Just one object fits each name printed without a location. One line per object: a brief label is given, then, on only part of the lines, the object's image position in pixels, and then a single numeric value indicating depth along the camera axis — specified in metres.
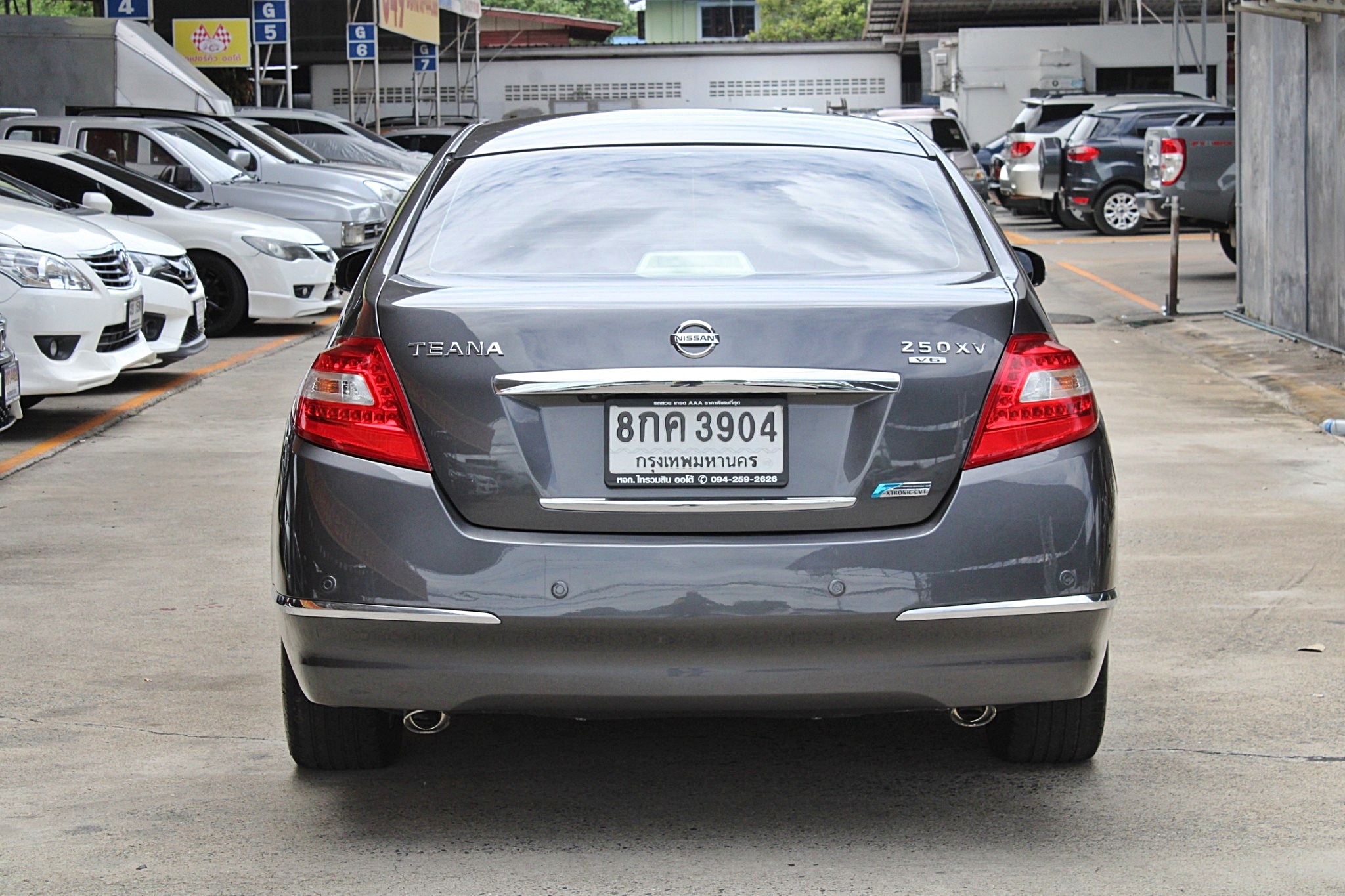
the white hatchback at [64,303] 9.55
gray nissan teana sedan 3.53
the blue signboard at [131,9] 25.44
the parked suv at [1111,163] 24.84
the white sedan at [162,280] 11.35
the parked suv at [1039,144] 25.77
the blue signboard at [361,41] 30.94
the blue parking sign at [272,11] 27.66
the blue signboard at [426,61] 39.06
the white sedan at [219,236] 14.20
